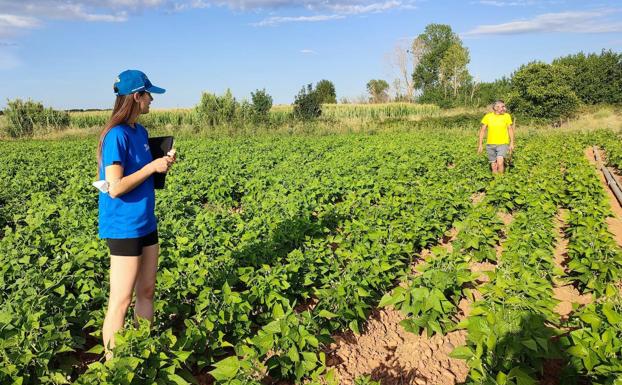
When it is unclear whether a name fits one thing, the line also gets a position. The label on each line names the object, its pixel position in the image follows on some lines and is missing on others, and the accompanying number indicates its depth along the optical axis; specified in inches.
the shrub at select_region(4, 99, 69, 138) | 1032.2
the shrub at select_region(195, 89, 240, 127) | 1098.7
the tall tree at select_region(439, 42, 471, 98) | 2171.5
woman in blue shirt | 102.3
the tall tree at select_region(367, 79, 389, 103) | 2682.1
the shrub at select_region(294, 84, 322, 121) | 1178.0
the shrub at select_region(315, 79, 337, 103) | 2135.8
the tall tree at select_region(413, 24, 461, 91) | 2561.5
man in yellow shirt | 350.0
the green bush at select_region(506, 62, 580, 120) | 1165.7
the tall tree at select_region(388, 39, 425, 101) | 2410.9
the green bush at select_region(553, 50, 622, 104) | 1523.1
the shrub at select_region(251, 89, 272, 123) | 1137.4
